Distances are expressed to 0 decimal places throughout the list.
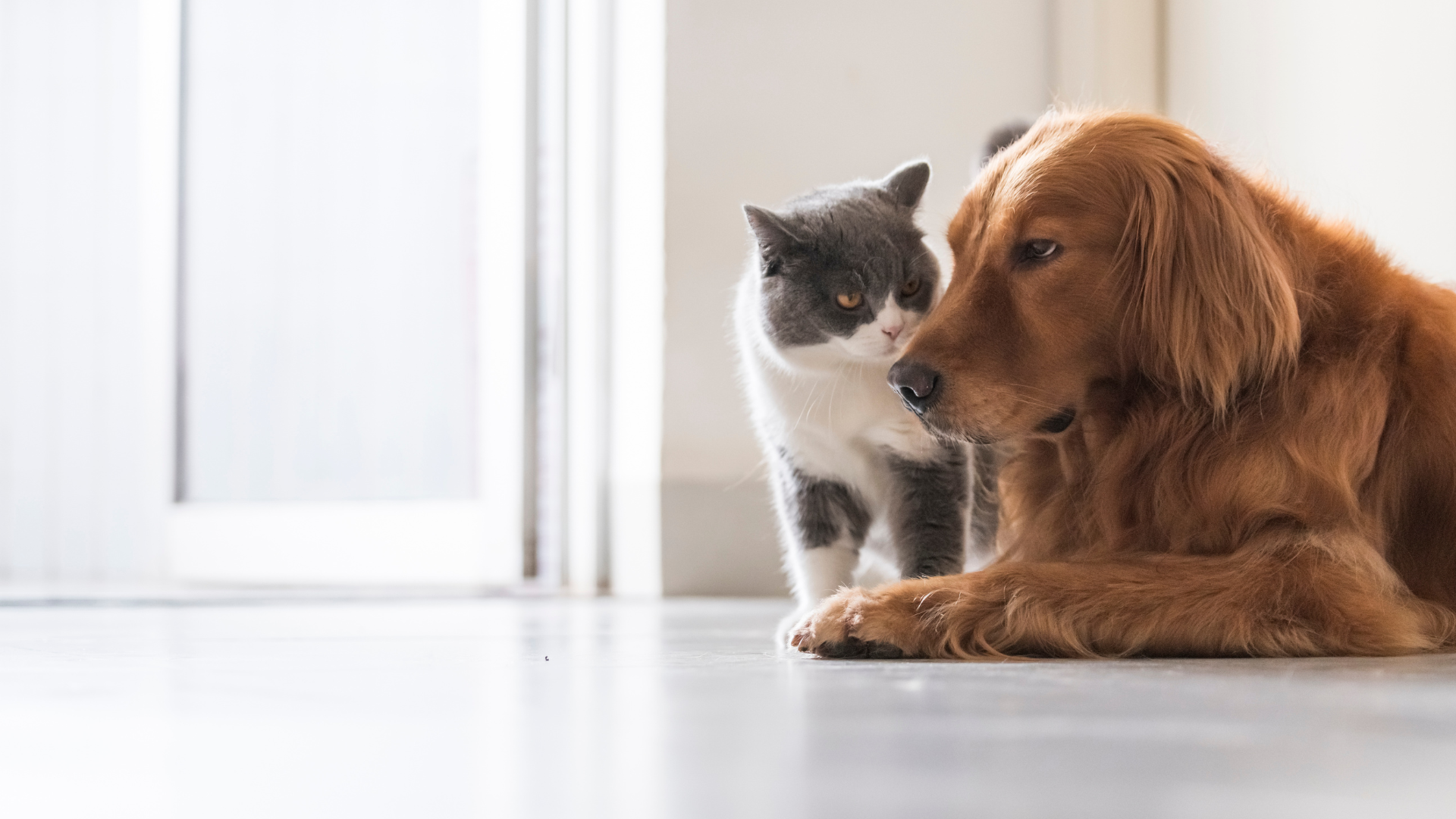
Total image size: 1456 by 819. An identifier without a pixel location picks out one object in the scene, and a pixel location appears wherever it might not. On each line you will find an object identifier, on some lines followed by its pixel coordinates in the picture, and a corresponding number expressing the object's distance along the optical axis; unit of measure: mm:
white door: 3270
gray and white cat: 1541
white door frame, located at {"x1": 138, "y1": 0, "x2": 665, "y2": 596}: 2777
